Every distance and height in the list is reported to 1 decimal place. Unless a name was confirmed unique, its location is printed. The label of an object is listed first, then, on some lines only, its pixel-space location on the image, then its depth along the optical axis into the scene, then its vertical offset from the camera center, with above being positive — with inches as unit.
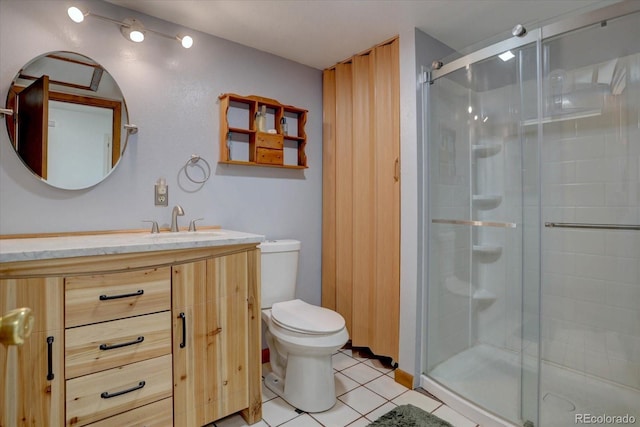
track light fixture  67.6 +38.8
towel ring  79.3 +11.5
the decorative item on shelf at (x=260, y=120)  87.9 +24.9
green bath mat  64.6 -41.7
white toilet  67.9 -27.3
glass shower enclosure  64.4 -3.1
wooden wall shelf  83.2 +21.2
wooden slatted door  85.2 +4.5
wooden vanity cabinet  45.7 -20.5
